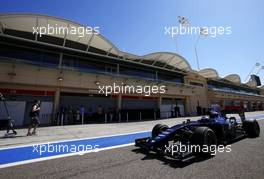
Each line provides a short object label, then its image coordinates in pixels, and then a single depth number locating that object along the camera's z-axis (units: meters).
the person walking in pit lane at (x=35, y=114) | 8.44
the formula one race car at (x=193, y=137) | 4.57
